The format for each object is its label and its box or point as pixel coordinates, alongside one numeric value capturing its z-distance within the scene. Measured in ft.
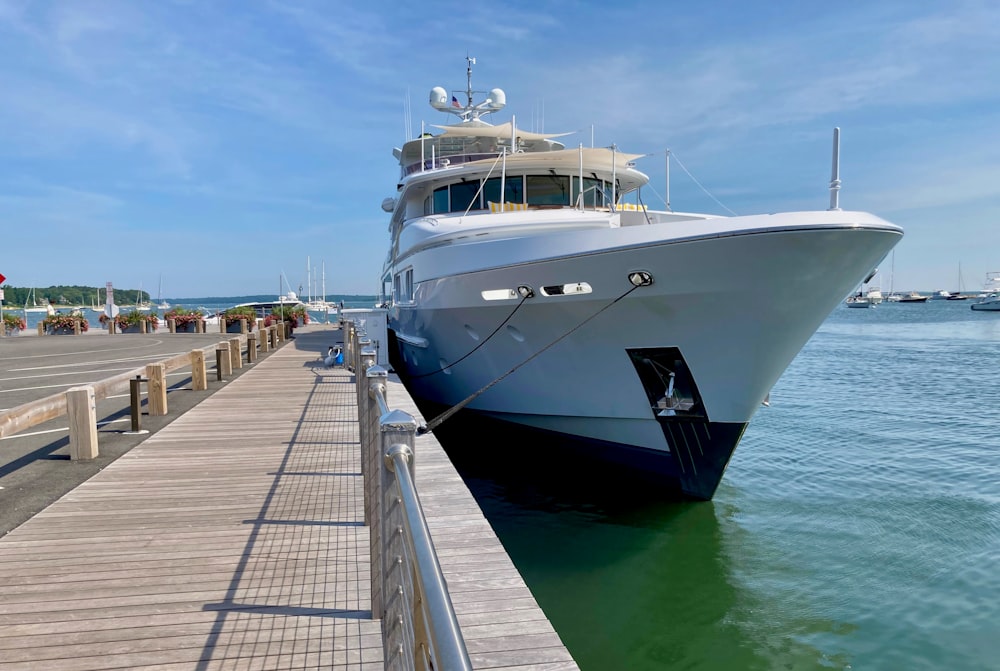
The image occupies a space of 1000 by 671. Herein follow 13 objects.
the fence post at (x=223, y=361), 42.52
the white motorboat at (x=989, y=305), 290.35
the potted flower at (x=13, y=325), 98.55
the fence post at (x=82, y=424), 20.71
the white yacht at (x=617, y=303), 21.99
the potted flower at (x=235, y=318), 104.68
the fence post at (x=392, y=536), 7.72
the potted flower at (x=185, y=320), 104.42
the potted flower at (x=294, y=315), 112.70
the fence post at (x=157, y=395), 29.37
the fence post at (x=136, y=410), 26.05
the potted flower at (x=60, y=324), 97.76
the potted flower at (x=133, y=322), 101.24
